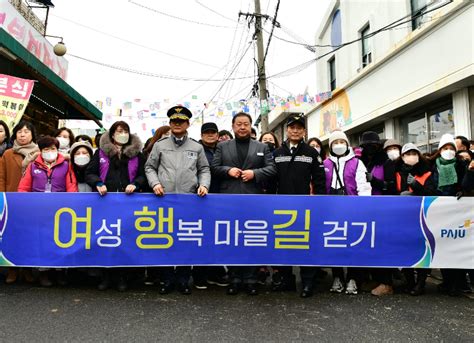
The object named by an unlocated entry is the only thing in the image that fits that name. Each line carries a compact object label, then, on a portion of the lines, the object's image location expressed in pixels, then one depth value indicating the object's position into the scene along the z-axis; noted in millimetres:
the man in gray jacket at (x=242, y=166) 3773
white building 7078
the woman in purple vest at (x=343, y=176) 3895
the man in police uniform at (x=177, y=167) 3762
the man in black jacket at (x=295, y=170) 3832
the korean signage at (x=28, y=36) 7723
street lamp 10406
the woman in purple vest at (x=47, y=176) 3855
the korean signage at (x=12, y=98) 5555
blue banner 3680
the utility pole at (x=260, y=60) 12564
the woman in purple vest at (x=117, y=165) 3832
